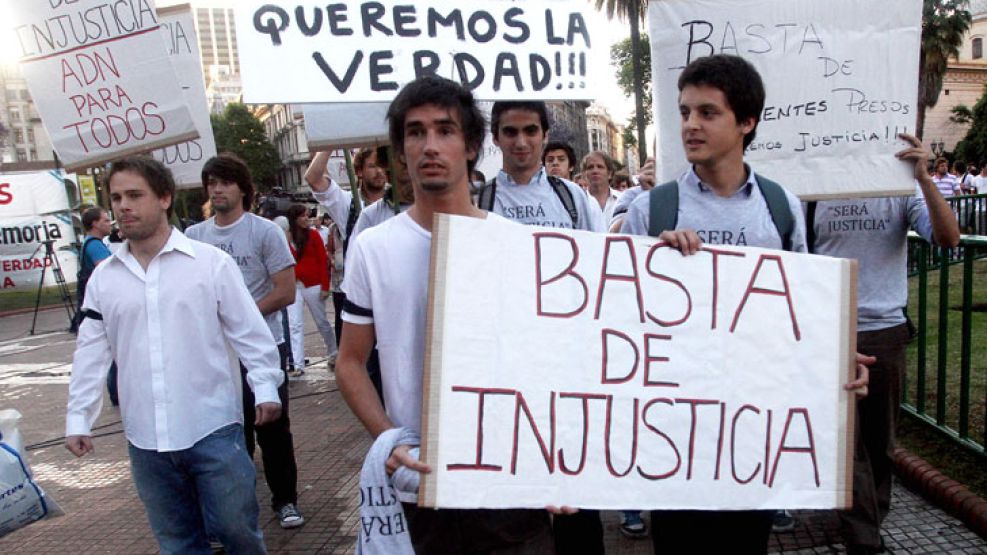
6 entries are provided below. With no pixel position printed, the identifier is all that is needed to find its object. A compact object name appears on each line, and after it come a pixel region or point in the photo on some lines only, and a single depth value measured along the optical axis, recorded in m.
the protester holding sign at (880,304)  3.28
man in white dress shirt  2.79
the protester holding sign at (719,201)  2.30
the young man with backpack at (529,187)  3.43
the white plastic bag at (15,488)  2.69
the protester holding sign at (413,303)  1.96
